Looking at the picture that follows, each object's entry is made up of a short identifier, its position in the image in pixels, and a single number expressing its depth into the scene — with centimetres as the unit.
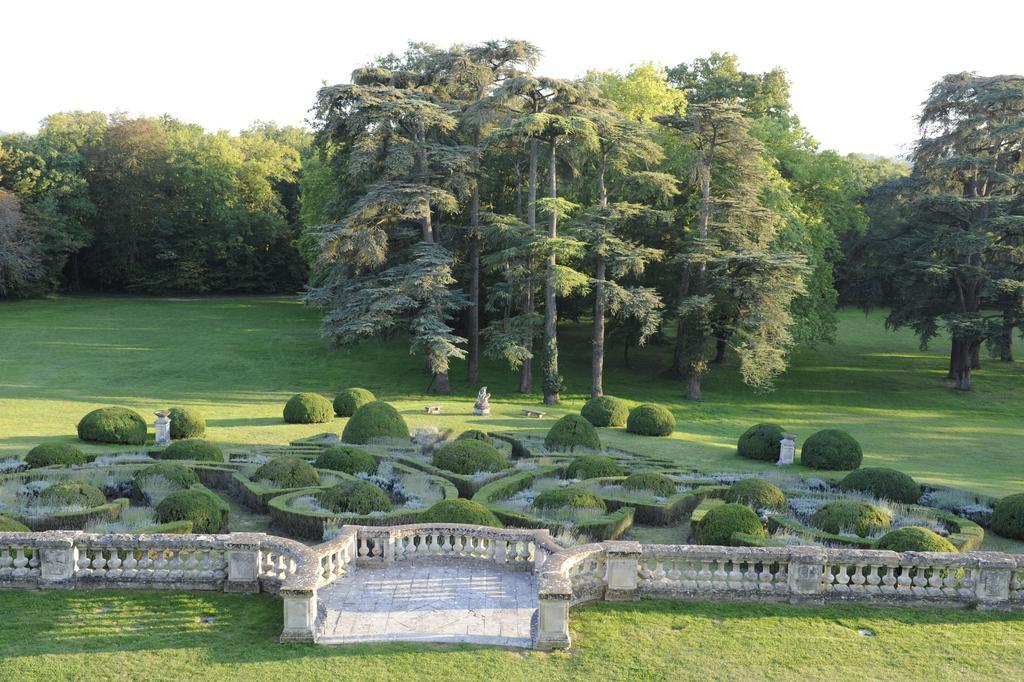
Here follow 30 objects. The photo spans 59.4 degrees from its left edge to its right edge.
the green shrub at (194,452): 2320
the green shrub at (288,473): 1991
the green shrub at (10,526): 1485
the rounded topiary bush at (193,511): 1653
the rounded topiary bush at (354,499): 1778
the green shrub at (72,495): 1761
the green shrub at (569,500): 1866
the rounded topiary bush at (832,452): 2617
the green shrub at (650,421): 3130
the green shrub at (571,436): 2702
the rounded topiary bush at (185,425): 2839
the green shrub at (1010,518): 1905
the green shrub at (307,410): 3164
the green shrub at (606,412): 3316
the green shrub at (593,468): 2202
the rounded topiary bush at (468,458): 2217
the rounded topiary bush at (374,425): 2669
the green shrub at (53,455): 2222
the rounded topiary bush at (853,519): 1745
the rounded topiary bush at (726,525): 1638
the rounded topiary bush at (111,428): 2694
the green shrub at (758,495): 1966
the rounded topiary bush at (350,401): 3350
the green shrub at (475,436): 2570
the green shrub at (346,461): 2180
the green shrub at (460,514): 1627
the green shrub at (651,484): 2050
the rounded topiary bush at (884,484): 2128
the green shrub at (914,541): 1521
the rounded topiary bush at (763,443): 2766
